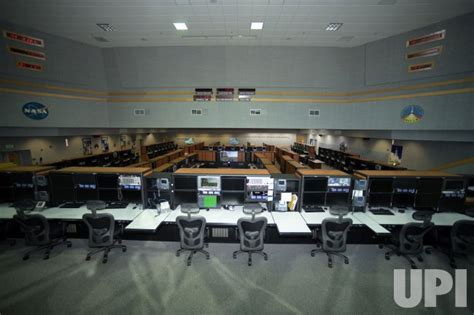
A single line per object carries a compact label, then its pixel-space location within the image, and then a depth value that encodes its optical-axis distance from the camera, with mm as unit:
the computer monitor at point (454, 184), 3582
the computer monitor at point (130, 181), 3686
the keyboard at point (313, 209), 3652
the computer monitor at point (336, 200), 3741
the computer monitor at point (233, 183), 3617
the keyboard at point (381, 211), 3598
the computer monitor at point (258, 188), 3564
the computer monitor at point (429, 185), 3615
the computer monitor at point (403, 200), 3732
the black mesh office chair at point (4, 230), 3634
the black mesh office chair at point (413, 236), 2919
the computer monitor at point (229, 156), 11200
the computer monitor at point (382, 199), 3750
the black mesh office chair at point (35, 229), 3033
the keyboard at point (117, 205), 3711
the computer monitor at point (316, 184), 3648
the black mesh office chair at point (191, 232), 2926
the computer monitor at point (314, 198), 3760
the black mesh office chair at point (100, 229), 2961
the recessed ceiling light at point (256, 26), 5219
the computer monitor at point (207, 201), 3688
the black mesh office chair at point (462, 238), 2977
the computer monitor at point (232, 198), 3701
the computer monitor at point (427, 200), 3676
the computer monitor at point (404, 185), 3664
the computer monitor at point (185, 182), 3627
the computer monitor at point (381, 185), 3672
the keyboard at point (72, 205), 3723
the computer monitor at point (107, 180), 3707
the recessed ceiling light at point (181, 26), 5301
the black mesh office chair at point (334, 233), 2918
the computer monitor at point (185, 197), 3680
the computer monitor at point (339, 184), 3654
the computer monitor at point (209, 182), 3615
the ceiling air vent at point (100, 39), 6133
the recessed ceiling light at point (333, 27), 5242
